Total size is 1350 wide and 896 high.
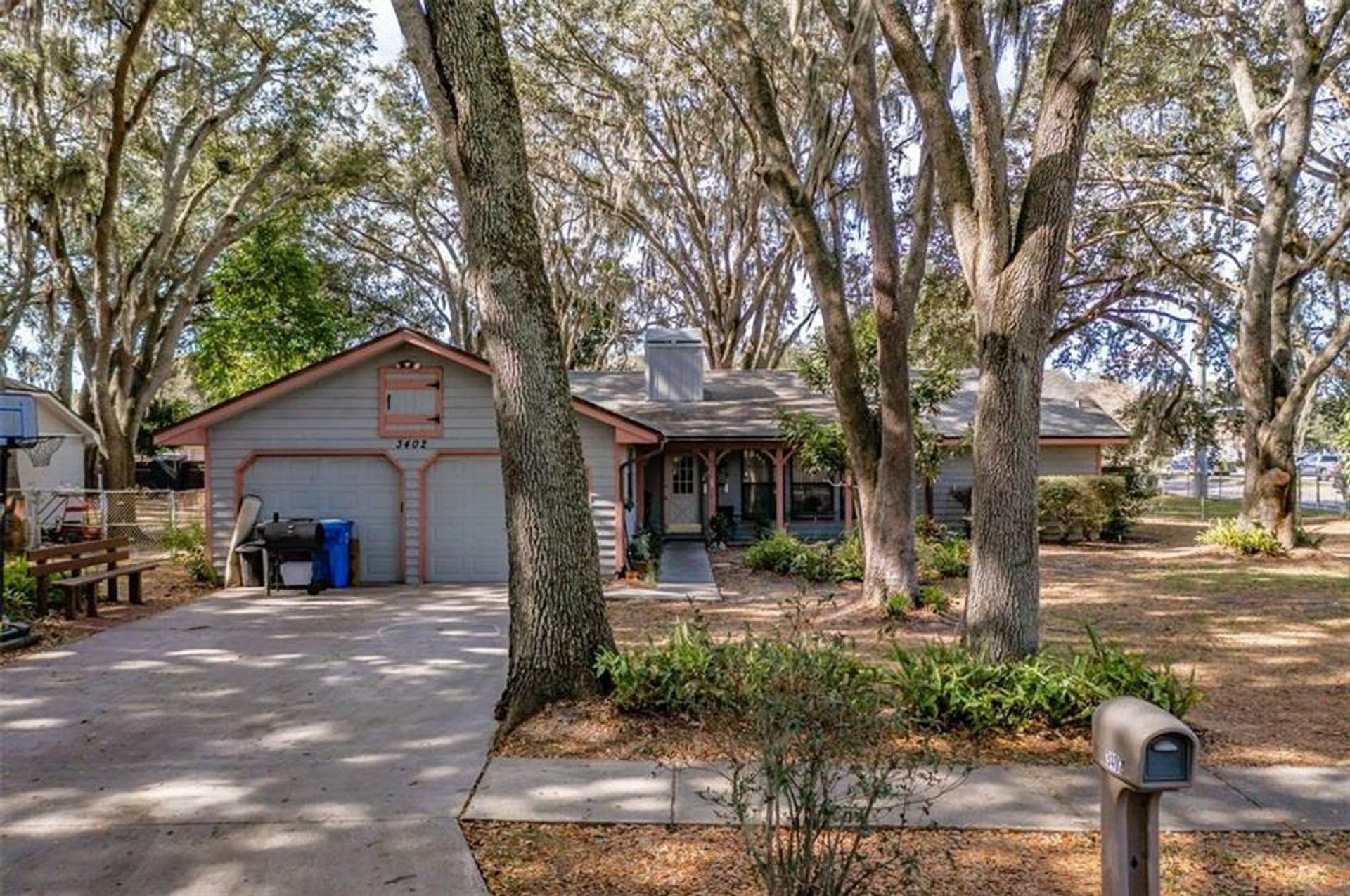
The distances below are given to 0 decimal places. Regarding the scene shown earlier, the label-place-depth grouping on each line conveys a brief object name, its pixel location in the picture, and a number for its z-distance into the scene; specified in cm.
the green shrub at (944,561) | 1305
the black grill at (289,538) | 1199
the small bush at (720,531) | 1792
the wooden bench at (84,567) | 934
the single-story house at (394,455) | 1280
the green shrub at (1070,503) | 1756
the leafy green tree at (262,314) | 2136
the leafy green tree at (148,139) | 1525
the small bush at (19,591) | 940
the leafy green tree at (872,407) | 1373
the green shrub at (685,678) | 549
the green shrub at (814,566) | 1277
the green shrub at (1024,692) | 536
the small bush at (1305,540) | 1484
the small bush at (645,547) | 1444
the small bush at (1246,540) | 1454
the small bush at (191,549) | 1267
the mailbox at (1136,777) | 253
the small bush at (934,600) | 993
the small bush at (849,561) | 1257
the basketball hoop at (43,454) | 1356
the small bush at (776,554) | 1377
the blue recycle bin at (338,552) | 1231
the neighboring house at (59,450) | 2205
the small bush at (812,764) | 294
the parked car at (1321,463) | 3068
